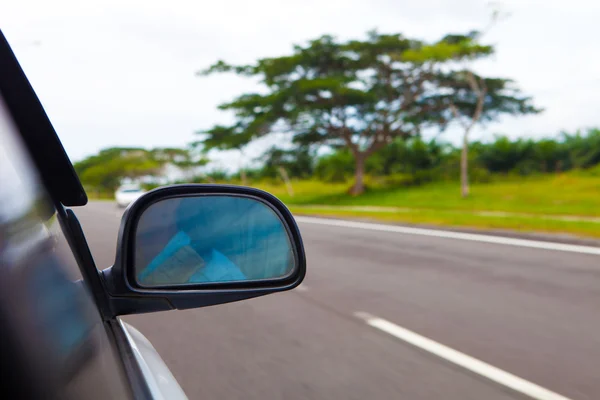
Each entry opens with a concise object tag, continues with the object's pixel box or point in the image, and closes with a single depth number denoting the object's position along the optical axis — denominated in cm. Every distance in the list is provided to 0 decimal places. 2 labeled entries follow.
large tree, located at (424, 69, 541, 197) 2992
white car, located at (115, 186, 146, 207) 3478
